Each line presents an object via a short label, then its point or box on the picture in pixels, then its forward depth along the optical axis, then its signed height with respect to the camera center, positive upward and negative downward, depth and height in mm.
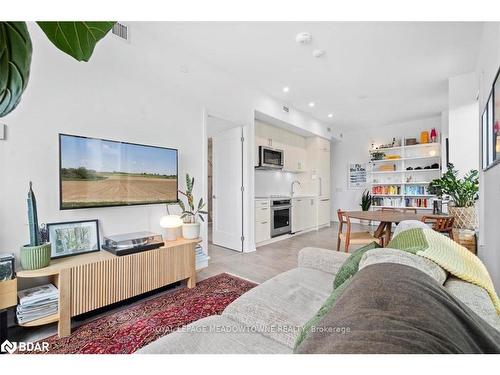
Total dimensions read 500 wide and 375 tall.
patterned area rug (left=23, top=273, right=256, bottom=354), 1521 -1043
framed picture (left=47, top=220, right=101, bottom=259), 1861 -419
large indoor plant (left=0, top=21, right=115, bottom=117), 365 +249
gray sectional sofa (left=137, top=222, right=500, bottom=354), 764 -609
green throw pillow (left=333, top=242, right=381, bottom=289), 1101 -404
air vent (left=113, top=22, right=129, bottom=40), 2293 +1581
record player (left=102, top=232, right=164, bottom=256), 1992 -503
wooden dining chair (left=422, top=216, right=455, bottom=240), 2833 -458
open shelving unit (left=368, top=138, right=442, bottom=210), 5926 +312
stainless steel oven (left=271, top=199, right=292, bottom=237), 4547 -593
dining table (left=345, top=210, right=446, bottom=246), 2952 -388
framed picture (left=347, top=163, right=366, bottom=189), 6949 +348
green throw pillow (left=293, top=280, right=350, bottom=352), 703 -416
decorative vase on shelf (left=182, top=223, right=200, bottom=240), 2553 -477
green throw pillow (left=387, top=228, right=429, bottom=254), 915 -235
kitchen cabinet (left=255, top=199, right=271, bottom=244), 4141 -604
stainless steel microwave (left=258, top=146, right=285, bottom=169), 4520 +611
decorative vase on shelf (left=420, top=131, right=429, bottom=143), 5840 +1286
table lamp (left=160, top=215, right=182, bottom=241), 2496 -407
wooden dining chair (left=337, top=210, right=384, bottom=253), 3068 -688
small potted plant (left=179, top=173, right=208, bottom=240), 2557 -334
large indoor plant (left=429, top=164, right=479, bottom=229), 3201 -127
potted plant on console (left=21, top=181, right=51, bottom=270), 1592 -425
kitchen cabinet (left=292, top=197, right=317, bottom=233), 5199 -612
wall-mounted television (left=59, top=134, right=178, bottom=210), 1962 +144
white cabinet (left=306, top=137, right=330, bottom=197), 5934 +655
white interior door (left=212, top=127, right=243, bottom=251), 3895 -6
